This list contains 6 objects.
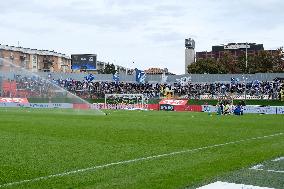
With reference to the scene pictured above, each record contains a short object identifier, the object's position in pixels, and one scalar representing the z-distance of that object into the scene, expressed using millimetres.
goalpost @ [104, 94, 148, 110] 62653
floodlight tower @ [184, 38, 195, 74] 164375
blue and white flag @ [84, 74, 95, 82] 75725
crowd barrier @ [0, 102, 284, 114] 51003
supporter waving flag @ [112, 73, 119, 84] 75312
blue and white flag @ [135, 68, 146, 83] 69188
